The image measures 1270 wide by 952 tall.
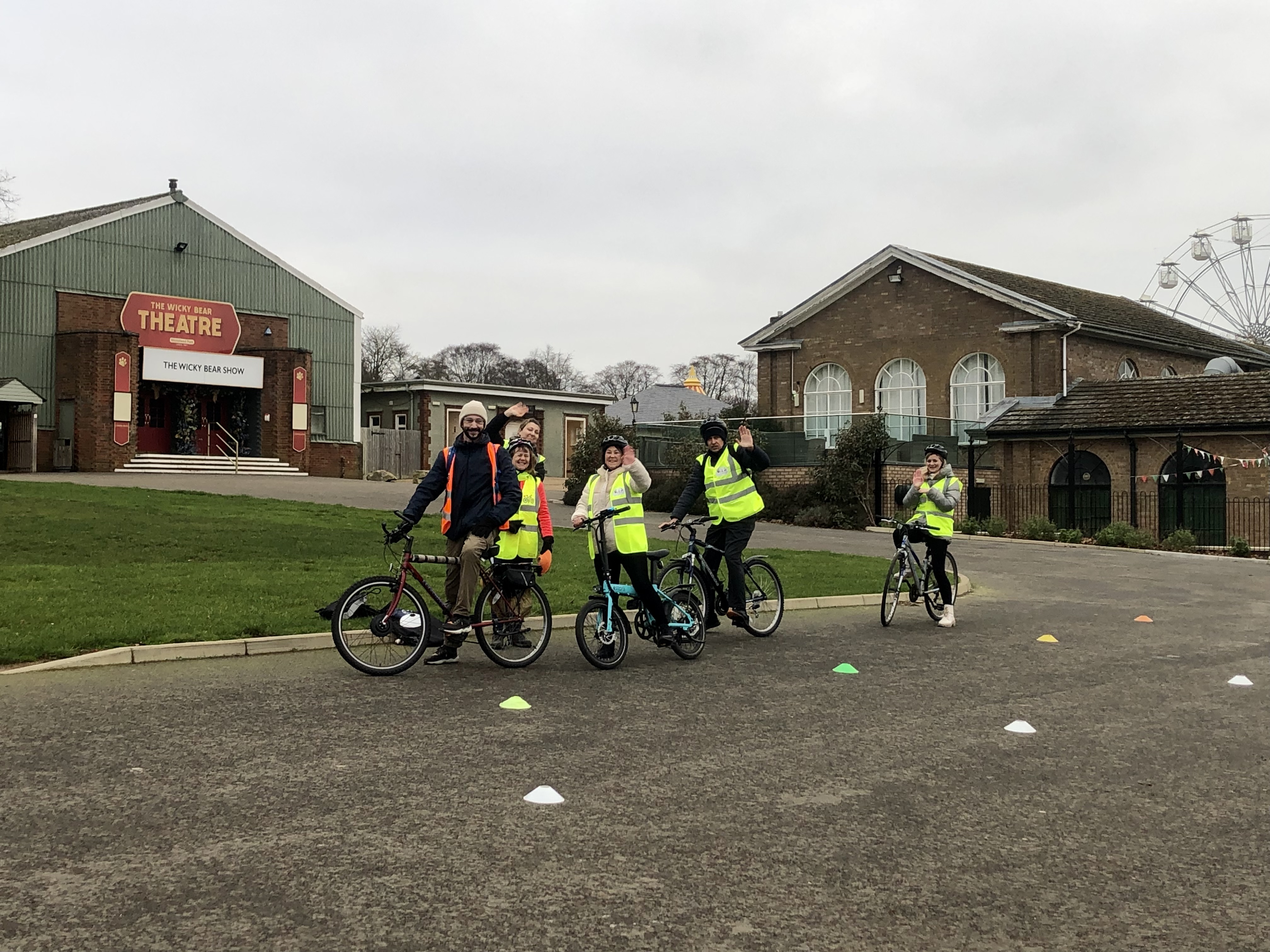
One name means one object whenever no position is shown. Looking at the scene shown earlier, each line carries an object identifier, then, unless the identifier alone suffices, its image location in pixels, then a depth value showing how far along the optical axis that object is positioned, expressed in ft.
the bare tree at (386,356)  289.12
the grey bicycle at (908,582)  40.86
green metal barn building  124.77
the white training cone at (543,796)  18.10
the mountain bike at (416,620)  29.01
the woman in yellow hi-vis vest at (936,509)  41.73
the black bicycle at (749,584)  34.50
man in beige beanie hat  30.76
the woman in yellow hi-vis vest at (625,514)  31.96
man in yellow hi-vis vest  37.06
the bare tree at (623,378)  367.04
